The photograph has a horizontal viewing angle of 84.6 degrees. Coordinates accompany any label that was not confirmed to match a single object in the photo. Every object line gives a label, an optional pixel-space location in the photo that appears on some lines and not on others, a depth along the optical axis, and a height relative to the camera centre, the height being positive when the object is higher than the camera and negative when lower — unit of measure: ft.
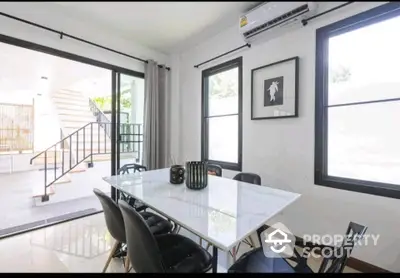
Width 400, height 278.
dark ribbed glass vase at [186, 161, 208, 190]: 5.52 -0.98
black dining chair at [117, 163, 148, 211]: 6.91 -1.39
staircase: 11.76 -0.22
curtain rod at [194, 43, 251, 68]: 8.73 +3.62
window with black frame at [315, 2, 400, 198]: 5.81 +0.97
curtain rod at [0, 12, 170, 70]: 8.04 +3.70
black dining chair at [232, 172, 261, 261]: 6.85 -1.36
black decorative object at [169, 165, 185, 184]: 6.03 -1.07
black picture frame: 7.37 +1.72
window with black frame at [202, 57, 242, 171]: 9.55 +1.02
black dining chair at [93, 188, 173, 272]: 4.80 -2.07
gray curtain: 11.10 +0.94
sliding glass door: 10.76 +0.88
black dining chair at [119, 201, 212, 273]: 3.36 -2.08
